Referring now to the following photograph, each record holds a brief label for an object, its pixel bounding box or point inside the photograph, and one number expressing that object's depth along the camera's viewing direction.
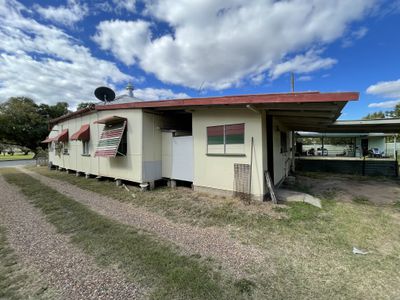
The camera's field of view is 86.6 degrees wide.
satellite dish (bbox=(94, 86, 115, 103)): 11.34
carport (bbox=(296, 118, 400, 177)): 9.51
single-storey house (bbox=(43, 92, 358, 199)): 5.88
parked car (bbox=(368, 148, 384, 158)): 23.06
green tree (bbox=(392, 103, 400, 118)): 28.58
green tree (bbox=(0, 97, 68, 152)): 28.39
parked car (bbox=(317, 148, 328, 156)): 28.25
